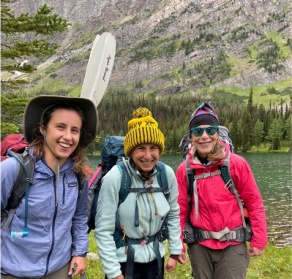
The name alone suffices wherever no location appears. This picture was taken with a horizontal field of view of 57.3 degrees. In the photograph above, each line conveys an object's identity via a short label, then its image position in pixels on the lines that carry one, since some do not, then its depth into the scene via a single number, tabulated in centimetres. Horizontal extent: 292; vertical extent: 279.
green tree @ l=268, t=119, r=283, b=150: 7268
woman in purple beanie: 279
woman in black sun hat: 202
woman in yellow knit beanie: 236
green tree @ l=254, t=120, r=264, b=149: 7324
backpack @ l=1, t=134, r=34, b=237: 198
